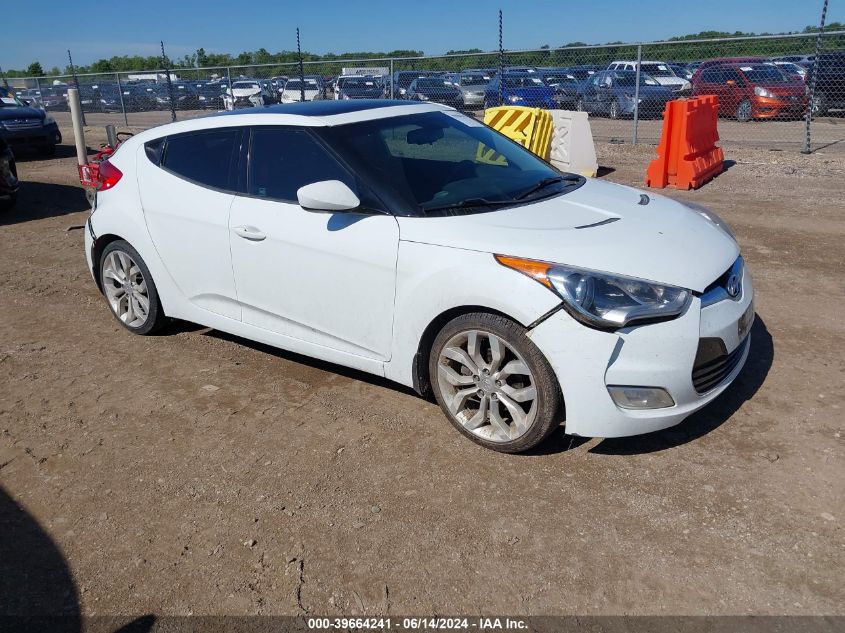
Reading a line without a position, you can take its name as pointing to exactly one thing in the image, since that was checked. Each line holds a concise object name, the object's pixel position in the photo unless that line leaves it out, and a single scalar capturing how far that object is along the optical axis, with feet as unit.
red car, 57.67
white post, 29.25
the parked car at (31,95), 95.96
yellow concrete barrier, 34.65
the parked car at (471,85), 60.64
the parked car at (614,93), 60.95
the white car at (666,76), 60.85
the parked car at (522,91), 59.11
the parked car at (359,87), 65.26
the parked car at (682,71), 62.08
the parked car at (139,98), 85.10
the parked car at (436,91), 61.72
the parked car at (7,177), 31.65
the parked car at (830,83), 49.19
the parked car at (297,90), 72.23
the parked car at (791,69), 56.44
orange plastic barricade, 31.94
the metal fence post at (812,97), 39.34
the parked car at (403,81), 60.59
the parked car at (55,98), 97.13
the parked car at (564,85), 64.54
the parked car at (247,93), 75.46
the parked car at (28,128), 51.55
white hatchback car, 10.67
